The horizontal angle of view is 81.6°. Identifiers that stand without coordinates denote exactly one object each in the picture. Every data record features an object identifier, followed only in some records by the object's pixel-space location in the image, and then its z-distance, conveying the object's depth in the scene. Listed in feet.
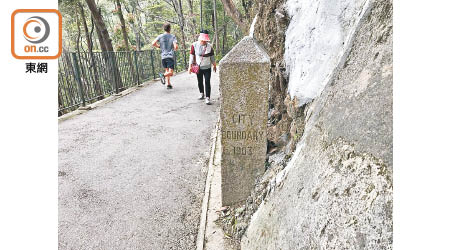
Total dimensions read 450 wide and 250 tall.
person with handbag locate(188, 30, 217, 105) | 19.69
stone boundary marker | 7.90
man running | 26.09
